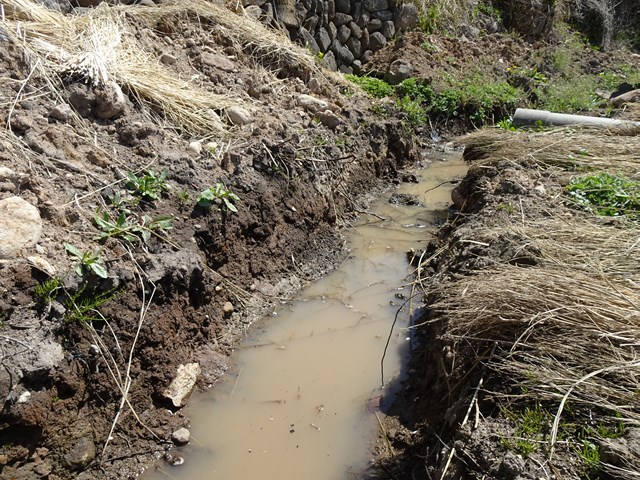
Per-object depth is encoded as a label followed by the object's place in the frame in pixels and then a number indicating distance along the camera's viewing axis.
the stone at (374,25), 9.67
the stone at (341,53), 8.91
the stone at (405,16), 10.00
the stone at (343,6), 9.12
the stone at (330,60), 8.59
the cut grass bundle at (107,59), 4.65
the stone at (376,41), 9.70
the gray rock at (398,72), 8.91
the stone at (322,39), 8.58
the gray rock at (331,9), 8.85
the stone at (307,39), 8.18
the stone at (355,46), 9.35
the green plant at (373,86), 8.27
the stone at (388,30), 9.90
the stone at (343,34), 9.12
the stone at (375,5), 9.51
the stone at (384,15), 9.78
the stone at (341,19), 9.05
